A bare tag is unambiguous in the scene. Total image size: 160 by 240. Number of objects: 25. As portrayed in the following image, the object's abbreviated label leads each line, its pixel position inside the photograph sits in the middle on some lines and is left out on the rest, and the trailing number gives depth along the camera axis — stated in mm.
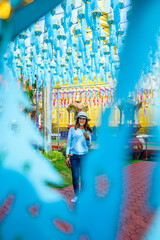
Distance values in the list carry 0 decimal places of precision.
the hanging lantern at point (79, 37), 4168
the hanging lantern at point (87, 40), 4457
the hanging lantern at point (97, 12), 3398
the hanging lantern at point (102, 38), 4522
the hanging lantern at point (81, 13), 3512
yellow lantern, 2133
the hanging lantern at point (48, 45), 4744
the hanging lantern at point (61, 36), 4222
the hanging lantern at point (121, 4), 3119
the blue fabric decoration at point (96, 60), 5477
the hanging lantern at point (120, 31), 4100
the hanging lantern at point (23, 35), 3868
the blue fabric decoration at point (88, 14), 3292
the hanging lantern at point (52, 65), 6289
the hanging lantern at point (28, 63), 6188
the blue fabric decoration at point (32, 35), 4217
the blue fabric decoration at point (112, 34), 4111
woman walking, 3608
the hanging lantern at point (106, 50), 5371
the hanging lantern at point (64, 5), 3127
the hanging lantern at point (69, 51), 5477
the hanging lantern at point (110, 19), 3948
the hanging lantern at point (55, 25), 3805
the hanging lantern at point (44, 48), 5250
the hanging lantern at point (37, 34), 4145
